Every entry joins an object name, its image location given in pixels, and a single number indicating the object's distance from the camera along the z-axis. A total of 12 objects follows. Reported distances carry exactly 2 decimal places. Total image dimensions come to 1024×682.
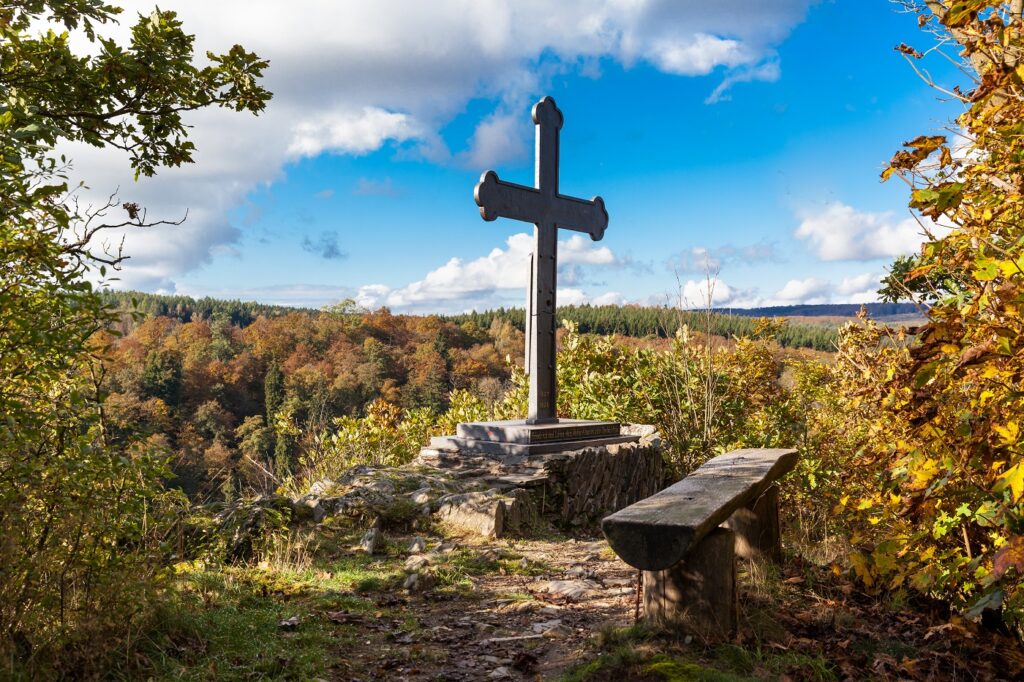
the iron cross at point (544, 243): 8.26
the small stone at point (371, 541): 5.66
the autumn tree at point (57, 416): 2.83
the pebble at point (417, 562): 5.23
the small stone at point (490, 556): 5.51
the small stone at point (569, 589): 4.67
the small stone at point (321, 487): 7.09
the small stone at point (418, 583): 4.85
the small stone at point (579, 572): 5.20
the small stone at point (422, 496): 6.76
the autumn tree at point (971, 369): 2.33
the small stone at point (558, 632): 3.97
